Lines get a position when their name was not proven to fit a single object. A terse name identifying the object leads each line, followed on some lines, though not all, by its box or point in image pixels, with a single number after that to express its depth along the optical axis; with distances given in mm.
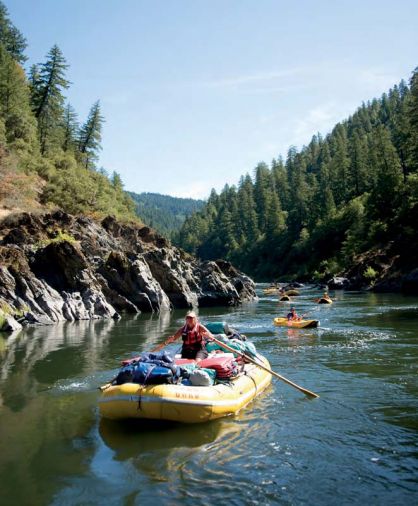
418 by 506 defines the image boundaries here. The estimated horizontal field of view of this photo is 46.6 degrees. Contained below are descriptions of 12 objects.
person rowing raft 13133
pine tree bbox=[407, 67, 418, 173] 51875
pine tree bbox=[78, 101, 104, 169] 66562
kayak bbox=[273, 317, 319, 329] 26016
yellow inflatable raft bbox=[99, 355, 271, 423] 9617
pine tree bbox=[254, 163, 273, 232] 121812
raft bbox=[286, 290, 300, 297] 54938
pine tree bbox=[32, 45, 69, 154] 59375
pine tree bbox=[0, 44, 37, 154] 49281
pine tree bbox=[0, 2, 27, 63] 63903
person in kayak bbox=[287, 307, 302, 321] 27422
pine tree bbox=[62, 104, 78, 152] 65375
